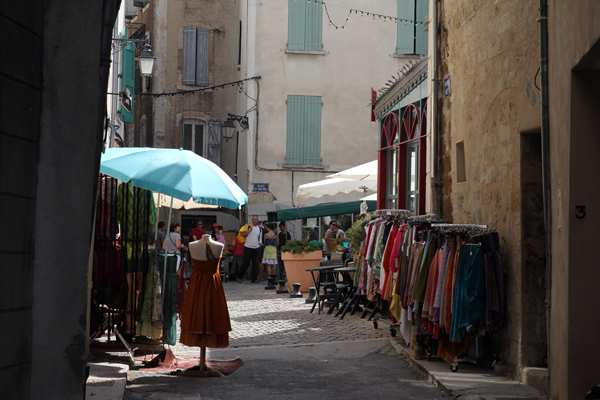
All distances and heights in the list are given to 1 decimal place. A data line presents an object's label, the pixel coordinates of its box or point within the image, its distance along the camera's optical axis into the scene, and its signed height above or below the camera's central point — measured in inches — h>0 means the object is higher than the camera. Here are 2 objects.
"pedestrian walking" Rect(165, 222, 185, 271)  706.8 +0.1
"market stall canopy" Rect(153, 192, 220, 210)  609.1 +30.9
